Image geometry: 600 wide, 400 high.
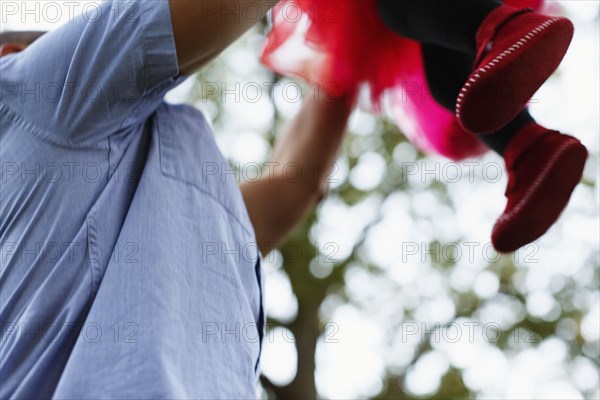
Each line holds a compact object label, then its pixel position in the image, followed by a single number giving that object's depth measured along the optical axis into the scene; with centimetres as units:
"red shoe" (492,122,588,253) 262
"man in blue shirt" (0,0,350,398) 239
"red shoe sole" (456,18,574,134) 252
